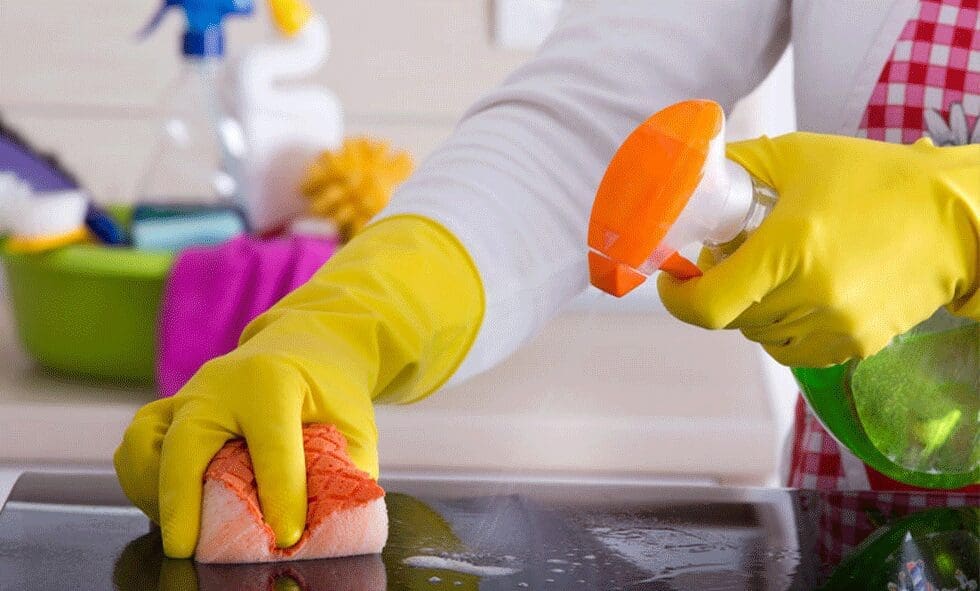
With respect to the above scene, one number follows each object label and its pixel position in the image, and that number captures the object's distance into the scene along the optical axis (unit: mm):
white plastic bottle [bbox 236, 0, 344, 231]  2106
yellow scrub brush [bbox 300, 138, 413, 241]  2076
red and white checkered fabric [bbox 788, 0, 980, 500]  1390
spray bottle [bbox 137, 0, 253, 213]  2057
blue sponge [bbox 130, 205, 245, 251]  1973
